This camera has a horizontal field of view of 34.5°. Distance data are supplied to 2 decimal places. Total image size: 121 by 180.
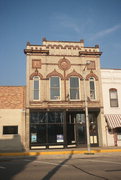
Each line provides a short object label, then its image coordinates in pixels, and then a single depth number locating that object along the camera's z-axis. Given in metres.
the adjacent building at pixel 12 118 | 20.05
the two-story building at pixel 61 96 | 20.70
